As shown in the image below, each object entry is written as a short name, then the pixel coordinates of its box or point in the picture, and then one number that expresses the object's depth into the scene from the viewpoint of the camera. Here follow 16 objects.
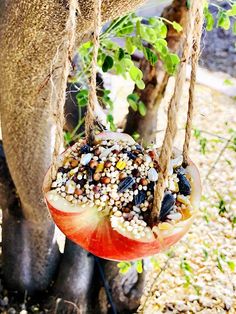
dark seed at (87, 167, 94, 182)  0.15
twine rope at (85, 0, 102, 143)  0.13
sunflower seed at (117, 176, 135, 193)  0.15
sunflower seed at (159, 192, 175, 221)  0.14
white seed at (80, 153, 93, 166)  0.15
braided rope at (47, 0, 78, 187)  0.13
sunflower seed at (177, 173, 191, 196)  0.15
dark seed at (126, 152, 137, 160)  0.15
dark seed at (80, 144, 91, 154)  0.15
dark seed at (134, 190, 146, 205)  0.15
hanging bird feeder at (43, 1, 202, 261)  0.14
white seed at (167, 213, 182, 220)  0.14
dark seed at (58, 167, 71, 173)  0.15
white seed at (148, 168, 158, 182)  0.15
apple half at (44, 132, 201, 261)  0.14
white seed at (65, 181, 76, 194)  0.15
